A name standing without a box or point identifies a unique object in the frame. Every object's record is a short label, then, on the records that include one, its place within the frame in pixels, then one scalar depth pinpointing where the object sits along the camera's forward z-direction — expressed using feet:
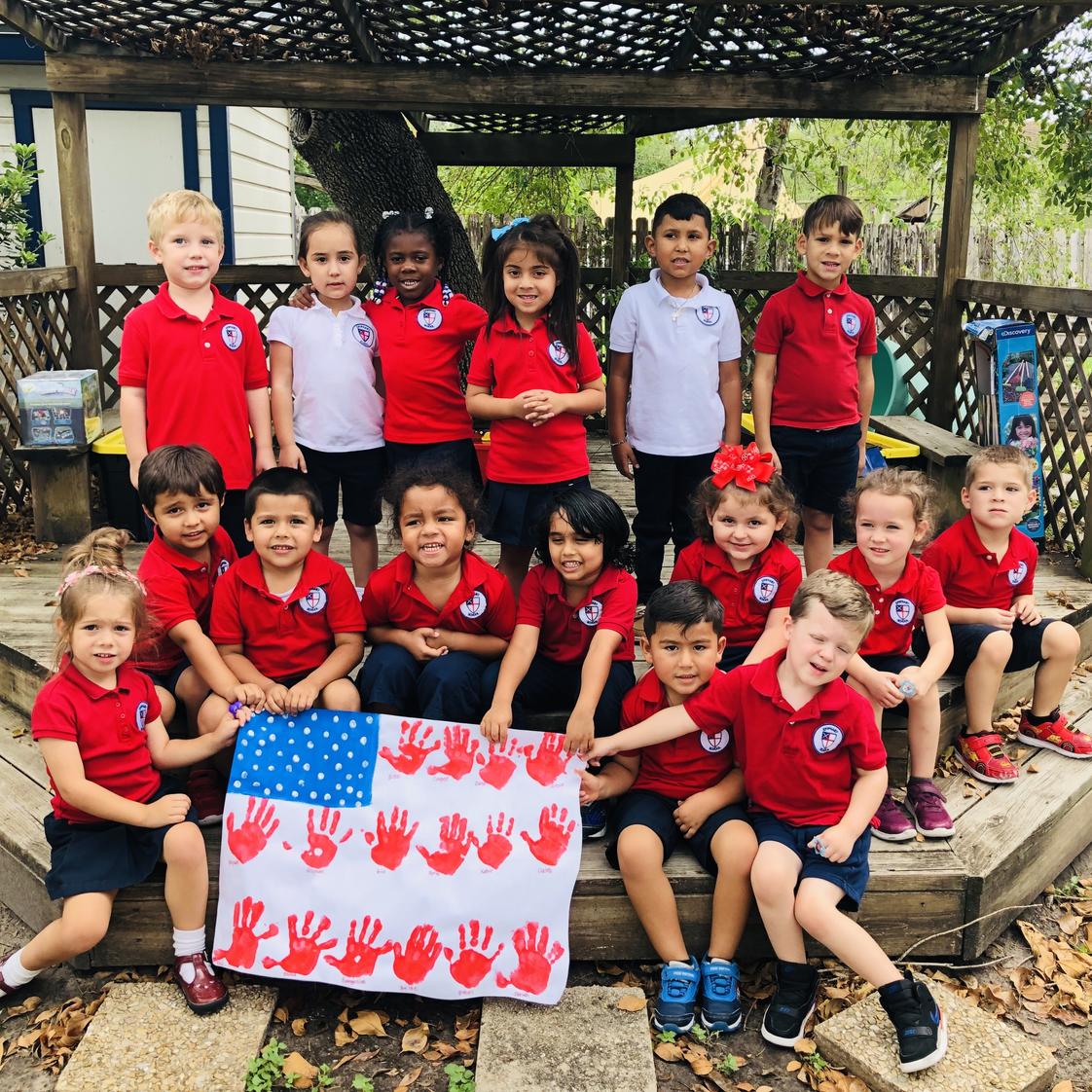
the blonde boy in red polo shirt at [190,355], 11.29
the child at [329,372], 11.80
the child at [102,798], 8.82
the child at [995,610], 11.46
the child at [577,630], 10.03
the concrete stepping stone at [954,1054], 8.14
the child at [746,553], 10.46
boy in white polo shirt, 12.40
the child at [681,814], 9.05
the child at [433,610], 10.31
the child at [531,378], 11.41
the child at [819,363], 12.82
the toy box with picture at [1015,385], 17.24
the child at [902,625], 10.16
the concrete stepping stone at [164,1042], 8.14
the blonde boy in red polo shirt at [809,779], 8.73
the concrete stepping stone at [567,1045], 8.16
